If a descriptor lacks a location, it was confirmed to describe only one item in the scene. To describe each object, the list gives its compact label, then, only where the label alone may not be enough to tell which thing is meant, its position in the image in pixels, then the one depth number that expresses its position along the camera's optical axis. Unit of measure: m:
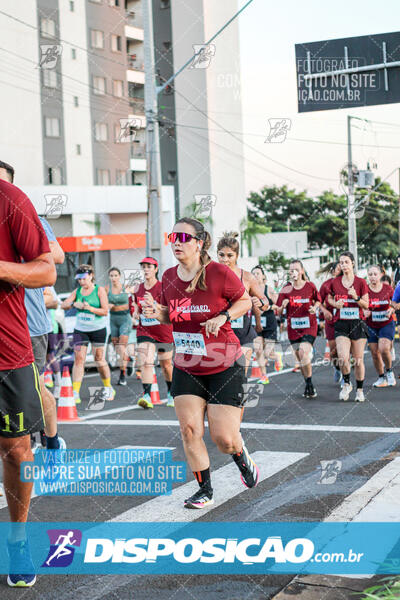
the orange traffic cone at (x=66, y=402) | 9.77
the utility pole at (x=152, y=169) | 16.72
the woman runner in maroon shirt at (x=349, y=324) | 10.89
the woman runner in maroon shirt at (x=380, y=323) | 12.24
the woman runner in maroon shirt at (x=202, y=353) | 5.53
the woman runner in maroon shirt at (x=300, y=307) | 11.74
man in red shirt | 3.82
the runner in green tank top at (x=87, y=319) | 11.32
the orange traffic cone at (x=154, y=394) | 11.20
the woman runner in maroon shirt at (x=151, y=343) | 10.59
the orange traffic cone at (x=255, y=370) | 14.08
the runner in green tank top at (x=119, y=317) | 13.87
